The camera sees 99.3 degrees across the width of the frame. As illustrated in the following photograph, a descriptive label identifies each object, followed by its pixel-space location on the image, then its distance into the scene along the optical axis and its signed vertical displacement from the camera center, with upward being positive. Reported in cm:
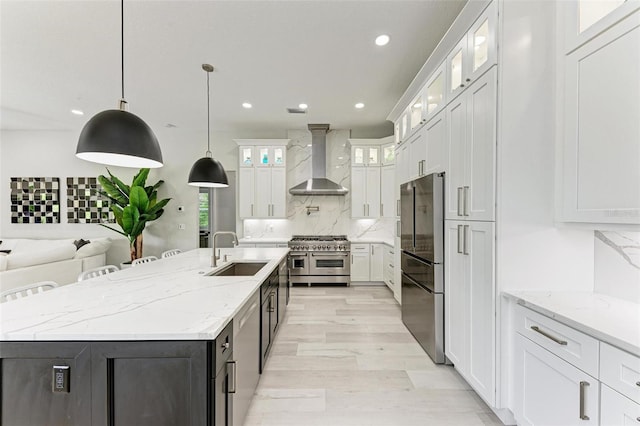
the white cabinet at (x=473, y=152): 181 +45
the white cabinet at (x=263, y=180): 548 +66
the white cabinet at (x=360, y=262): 529 -96
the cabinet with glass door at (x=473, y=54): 180 +120
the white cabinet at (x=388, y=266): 467 -96
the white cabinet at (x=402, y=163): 348 +67
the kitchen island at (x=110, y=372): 115 -69
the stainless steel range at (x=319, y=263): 521 -96
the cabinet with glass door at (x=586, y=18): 141 +111
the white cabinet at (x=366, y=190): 546 +46
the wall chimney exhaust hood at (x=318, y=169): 535 +90
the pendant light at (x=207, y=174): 299 +43
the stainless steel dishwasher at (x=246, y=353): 158 -94
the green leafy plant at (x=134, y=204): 504 +16
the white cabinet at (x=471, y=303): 183 -68
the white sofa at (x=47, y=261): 360 -76
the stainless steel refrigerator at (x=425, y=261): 247 -48
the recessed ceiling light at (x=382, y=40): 267 +173
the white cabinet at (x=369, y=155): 545 +116
